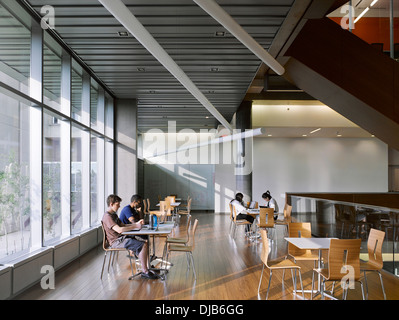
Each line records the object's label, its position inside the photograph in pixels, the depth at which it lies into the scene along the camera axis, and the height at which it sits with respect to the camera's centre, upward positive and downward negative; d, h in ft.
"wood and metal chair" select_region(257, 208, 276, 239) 28.12 -4.21
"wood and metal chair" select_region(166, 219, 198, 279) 19.25 -4.52
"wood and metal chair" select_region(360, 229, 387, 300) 16.00 -4.09
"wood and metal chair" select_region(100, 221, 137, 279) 19.39 -4.51
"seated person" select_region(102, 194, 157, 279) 19.17 -4.02
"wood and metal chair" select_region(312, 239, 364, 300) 13.96 -3.79
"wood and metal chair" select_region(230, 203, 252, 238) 31.60 -5.04
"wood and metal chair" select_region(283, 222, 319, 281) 17.98 -3.77
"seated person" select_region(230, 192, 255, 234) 31.32 -3.99
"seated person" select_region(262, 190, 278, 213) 31.45 -3.35
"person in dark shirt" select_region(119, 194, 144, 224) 21.23 -2.82
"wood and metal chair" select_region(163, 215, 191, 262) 21.17 -4.55
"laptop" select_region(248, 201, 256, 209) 35.06 -4.01
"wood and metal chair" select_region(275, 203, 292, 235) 30.63 -4.62
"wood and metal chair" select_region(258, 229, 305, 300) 15.74 -4.45
